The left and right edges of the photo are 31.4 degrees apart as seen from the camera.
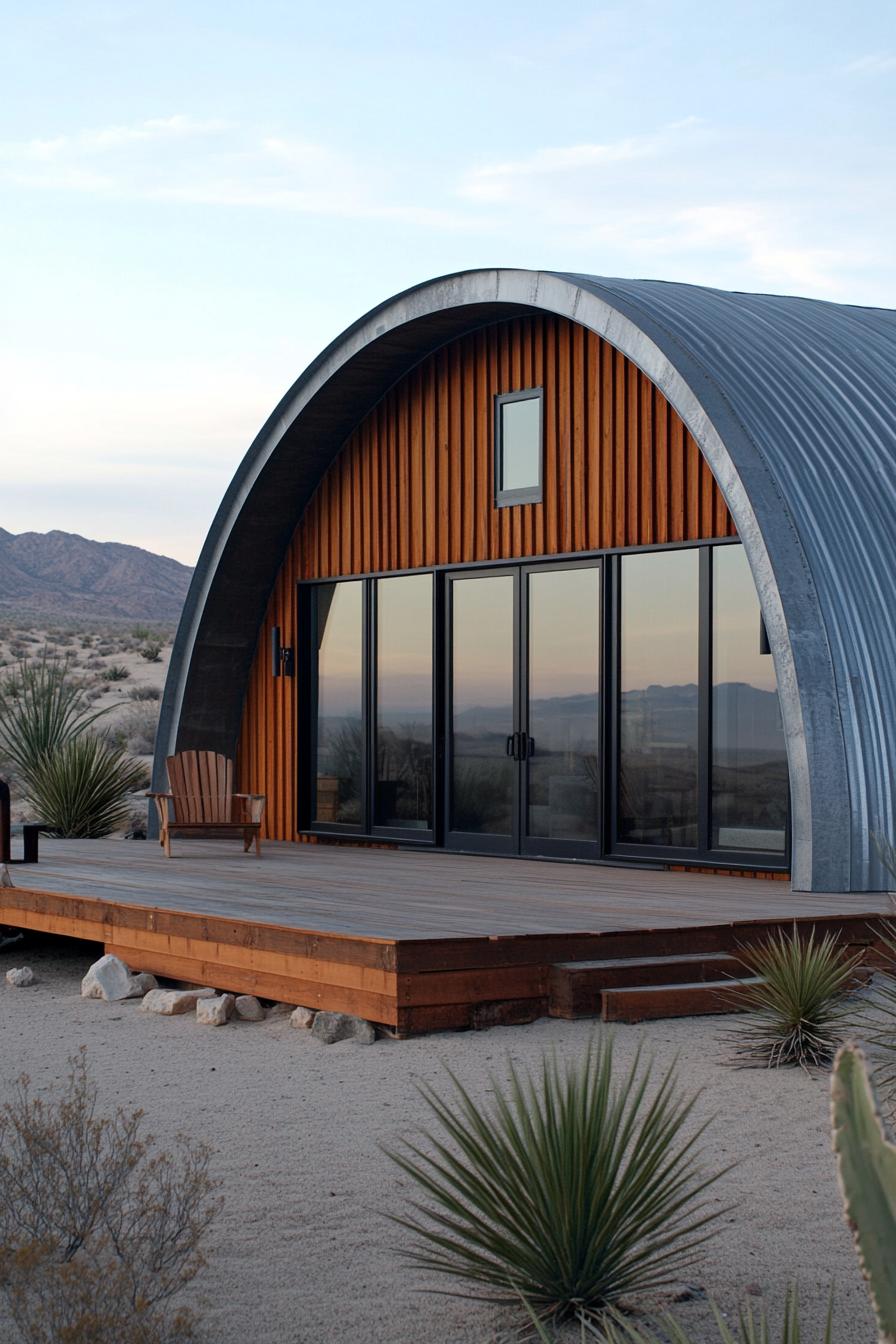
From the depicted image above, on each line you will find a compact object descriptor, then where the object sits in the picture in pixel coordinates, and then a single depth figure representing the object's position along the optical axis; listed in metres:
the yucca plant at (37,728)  16.34
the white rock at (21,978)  8.63
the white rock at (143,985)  8.05
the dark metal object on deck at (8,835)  9.80
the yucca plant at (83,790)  14.52
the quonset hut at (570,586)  8.84
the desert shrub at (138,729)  24.83
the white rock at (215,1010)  7.18
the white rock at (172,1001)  7.48
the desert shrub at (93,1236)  3.28
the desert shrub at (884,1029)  5.25
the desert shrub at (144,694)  31.45
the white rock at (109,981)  8.02
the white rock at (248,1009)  7.29
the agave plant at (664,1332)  3.47
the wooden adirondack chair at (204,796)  11.75
